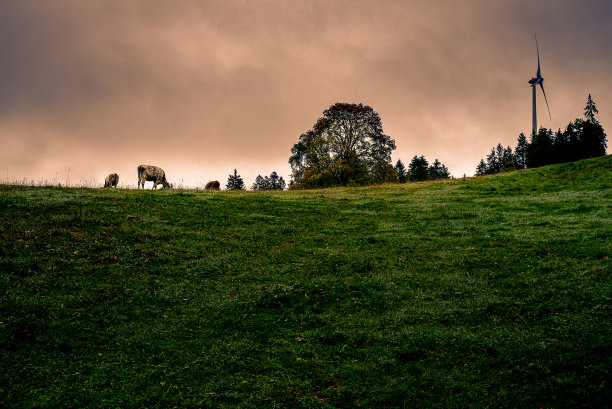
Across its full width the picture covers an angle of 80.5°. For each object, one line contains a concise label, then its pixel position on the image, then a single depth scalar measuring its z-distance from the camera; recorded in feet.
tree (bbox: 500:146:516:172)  328.66
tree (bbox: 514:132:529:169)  439.22
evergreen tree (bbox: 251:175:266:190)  534.78
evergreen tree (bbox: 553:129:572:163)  186.91
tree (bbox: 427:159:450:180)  452.76
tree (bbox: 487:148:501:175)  458.09
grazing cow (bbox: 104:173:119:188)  107.34
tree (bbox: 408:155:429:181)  343.67
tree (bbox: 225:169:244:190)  447.75
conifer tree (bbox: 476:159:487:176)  531.54
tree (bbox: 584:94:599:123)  359.17
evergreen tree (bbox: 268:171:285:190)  540.11
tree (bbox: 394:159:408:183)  502.21
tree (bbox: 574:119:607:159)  184.65
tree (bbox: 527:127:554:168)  192.03
